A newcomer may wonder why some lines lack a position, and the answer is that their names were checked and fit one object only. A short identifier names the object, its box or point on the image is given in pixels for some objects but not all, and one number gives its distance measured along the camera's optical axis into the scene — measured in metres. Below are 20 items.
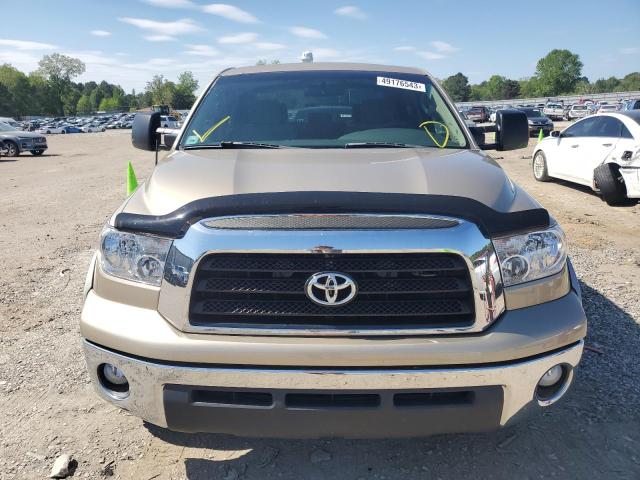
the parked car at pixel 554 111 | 51.03
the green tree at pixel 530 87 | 138.62
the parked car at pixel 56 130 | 69.50
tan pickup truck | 1.95
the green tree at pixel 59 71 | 129.80
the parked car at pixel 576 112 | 46.41
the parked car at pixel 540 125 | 30.03
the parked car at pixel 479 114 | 43.72
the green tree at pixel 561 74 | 134.12
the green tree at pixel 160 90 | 126.50
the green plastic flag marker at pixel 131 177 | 6.95
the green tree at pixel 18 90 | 119.19
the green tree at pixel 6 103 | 115.00
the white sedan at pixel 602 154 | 8.71
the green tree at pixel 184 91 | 126.14
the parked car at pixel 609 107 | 38.37
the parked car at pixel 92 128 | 76.50
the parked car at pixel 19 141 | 22.98
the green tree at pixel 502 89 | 146.62
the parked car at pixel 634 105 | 22.37
